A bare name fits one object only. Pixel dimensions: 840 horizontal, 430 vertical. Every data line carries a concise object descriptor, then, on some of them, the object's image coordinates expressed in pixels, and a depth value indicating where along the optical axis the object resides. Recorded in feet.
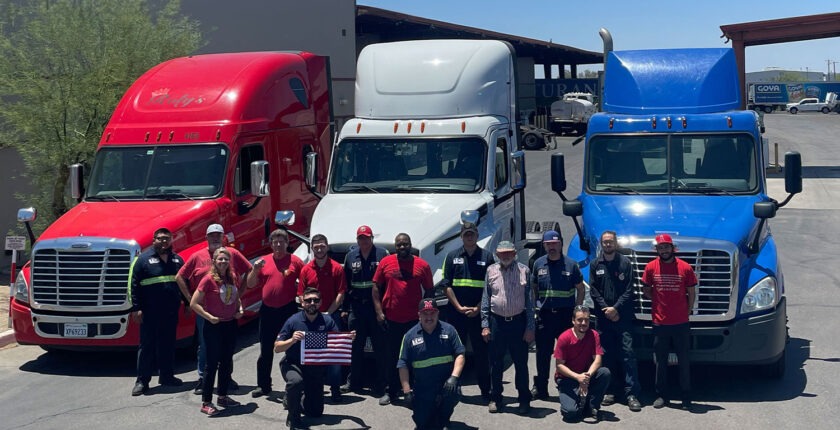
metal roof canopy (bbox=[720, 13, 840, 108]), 122.62
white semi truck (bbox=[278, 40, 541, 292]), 37.65
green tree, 52.60
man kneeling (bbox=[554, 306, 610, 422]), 30.81
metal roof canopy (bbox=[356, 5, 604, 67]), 118.11
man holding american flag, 31.01
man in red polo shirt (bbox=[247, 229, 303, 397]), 33.99
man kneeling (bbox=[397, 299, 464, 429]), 29.43
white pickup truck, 311.27
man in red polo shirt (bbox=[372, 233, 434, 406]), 33.06
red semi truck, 38.17
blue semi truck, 32.81
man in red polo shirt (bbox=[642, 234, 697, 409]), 31.76
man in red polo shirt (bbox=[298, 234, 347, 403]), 33.45
